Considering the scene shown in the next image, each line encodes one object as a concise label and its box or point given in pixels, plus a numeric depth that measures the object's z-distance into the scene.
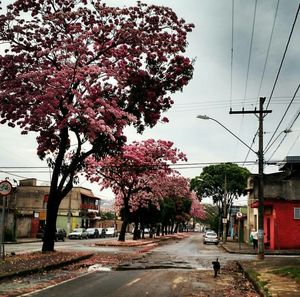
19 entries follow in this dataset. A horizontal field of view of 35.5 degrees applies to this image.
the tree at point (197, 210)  107.64
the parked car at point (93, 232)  66.81
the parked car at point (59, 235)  54.03
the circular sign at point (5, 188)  17.25
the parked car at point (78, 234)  62.34
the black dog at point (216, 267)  15.96
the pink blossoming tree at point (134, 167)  43.56
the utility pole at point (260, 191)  24.80
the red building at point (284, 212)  38.11
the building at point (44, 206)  59.78
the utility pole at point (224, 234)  53.82
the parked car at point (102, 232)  72.88
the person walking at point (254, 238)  36.50
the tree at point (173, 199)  53.53
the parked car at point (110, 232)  78.27
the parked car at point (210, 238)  52.25
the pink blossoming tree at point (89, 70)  20.56
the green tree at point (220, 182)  69.31
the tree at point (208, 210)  154.29
